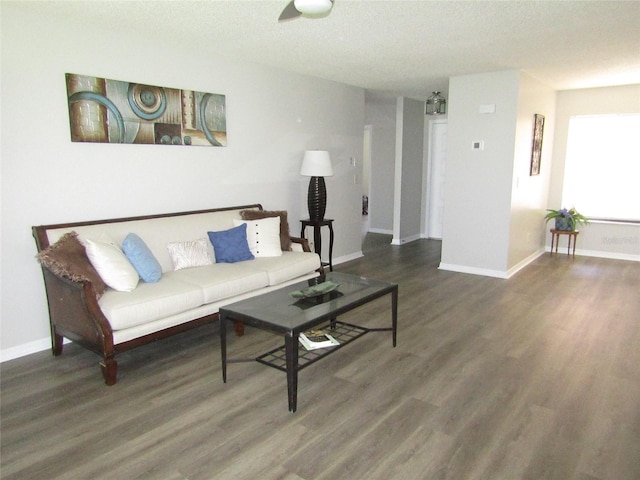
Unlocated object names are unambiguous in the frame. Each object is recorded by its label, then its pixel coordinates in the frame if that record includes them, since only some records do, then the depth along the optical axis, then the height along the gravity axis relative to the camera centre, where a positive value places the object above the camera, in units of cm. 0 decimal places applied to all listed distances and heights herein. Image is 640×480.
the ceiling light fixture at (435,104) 566 +73
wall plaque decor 573 +24
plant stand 647 -111
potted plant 650 -83
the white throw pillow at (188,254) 369 -77
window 624 -7
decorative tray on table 302 -88
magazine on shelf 285 -115
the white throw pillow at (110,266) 303 -71
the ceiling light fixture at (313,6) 226 +79
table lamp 497 -16
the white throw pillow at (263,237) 417 -71
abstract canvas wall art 333 +39
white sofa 279 -91
